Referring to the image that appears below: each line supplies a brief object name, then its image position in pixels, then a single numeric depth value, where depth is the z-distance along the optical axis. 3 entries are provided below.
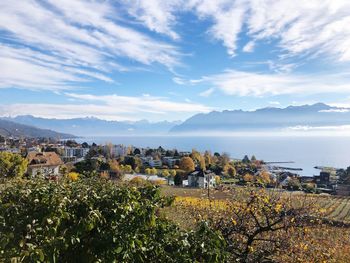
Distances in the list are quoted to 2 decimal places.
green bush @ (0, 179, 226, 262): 3.85
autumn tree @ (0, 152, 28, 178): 36.41
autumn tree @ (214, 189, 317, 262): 8.30
